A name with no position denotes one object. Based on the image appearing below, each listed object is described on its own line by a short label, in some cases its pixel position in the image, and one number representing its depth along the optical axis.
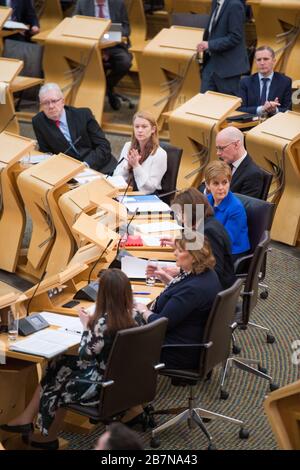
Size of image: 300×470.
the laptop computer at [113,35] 19.41
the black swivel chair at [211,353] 9.24
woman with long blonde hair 13.30
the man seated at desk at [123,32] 20.12
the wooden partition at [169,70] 18.56
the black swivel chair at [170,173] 13.40
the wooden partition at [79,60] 19.17
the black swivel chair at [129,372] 8.44
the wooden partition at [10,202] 13.59
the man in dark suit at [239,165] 12.55
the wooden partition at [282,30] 19.03
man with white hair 14.63
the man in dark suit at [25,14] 21.28
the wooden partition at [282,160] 14.15
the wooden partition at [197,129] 15.16
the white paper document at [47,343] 8.82
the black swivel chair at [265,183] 12.55
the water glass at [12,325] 9.11
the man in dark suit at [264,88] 15.96
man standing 17.53
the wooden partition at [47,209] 12.75
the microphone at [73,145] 14.65
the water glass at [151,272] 10.41
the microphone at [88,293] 10.07
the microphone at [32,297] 9.57
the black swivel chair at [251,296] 10.43
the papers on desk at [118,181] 13.32
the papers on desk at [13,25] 20.45
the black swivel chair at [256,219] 11.47
